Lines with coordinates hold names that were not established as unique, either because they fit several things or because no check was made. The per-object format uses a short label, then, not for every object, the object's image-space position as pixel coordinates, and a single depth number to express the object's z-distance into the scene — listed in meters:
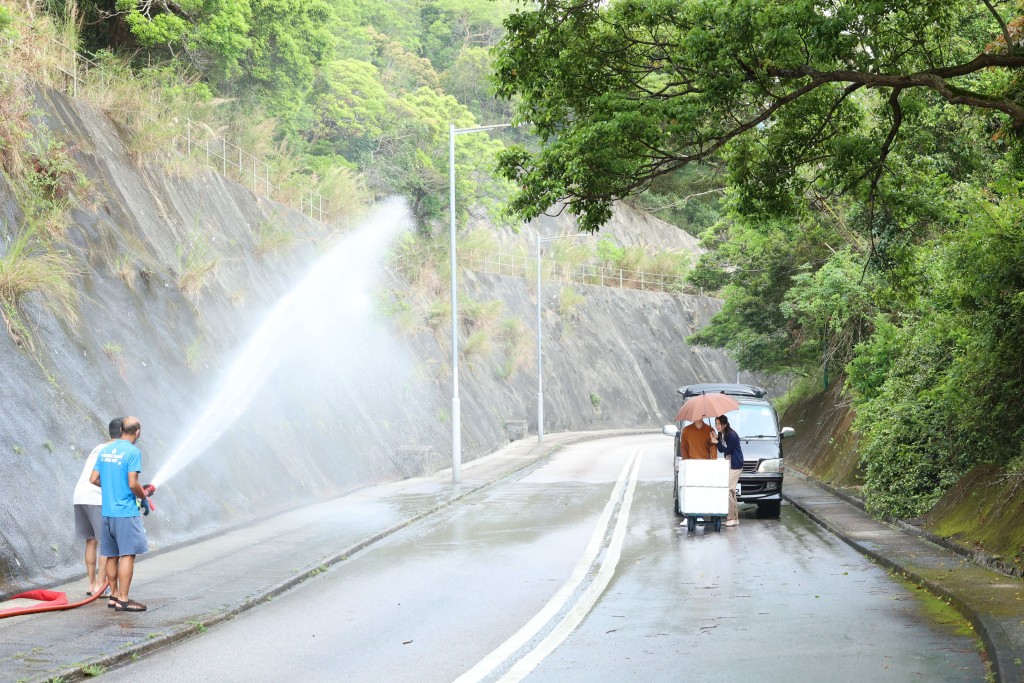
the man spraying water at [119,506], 11.11
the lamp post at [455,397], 27.94
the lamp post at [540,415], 48.03
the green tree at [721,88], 11.08
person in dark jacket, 18.94
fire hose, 10.58
